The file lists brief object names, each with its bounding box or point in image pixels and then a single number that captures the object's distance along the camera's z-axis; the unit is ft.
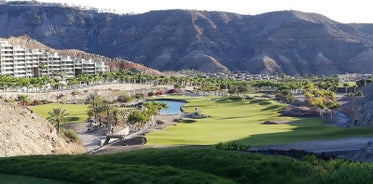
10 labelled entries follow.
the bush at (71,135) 180.63
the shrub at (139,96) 431.10
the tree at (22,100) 323.72
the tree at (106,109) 245.92
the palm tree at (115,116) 242.78
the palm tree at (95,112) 246.27
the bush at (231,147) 90.17
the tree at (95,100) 285.62
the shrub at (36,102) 341.70
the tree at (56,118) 209.05
